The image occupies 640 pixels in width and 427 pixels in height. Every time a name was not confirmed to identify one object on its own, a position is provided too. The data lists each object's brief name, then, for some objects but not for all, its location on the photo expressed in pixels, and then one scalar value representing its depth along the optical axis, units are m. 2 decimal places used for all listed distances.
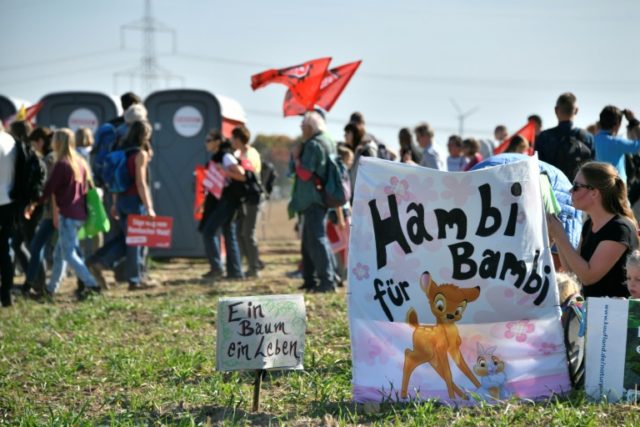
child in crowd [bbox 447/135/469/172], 28.08
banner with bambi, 11.60
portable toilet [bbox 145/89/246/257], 34.16
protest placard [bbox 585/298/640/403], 11.34
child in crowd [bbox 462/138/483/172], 25.62
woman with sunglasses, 12.31
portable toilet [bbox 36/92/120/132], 35.28
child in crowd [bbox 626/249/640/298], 11.81
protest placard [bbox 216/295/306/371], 11.30
